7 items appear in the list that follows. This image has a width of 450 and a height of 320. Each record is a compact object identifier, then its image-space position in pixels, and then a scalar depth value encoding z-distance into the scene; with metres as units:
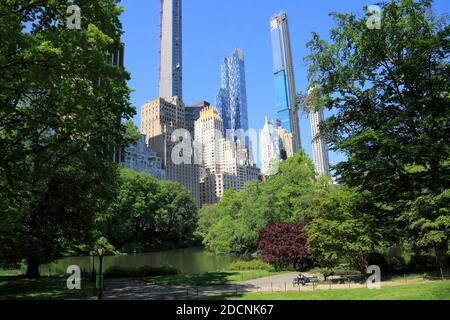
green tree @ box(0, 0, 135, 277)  10.96
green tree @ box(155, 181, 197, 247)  77.00
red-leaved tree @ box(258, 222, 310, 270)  27.83
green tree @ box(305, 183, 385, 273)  20.05
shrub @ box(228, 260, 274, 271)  31.61
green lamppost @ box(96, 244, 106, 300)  15.60
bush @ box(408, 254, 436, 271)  22.94
